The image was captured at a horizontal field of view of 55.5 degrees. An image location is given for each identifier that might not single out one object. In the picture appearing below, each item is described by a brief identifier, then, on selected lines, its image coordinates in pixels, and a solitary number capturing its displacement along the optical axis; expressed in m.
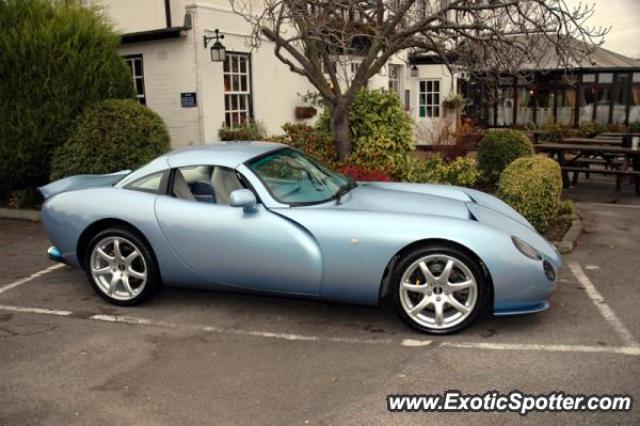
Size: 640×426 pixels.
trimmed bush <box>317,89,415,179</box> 9.33
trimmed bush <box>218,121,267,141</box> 12.48
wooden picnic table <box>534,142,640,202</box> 10.59
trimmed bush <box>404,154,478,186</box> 8.78
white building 12.03
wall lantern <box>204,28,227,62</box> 11.73
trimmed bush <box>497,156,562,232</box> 7.26
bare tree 8.10
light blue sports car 4.38
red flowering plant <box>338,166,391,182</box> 8.27
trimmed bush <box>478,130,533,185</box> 10.24
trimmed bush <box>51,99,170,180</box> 8.93
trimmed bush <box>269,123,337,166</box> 9.55
